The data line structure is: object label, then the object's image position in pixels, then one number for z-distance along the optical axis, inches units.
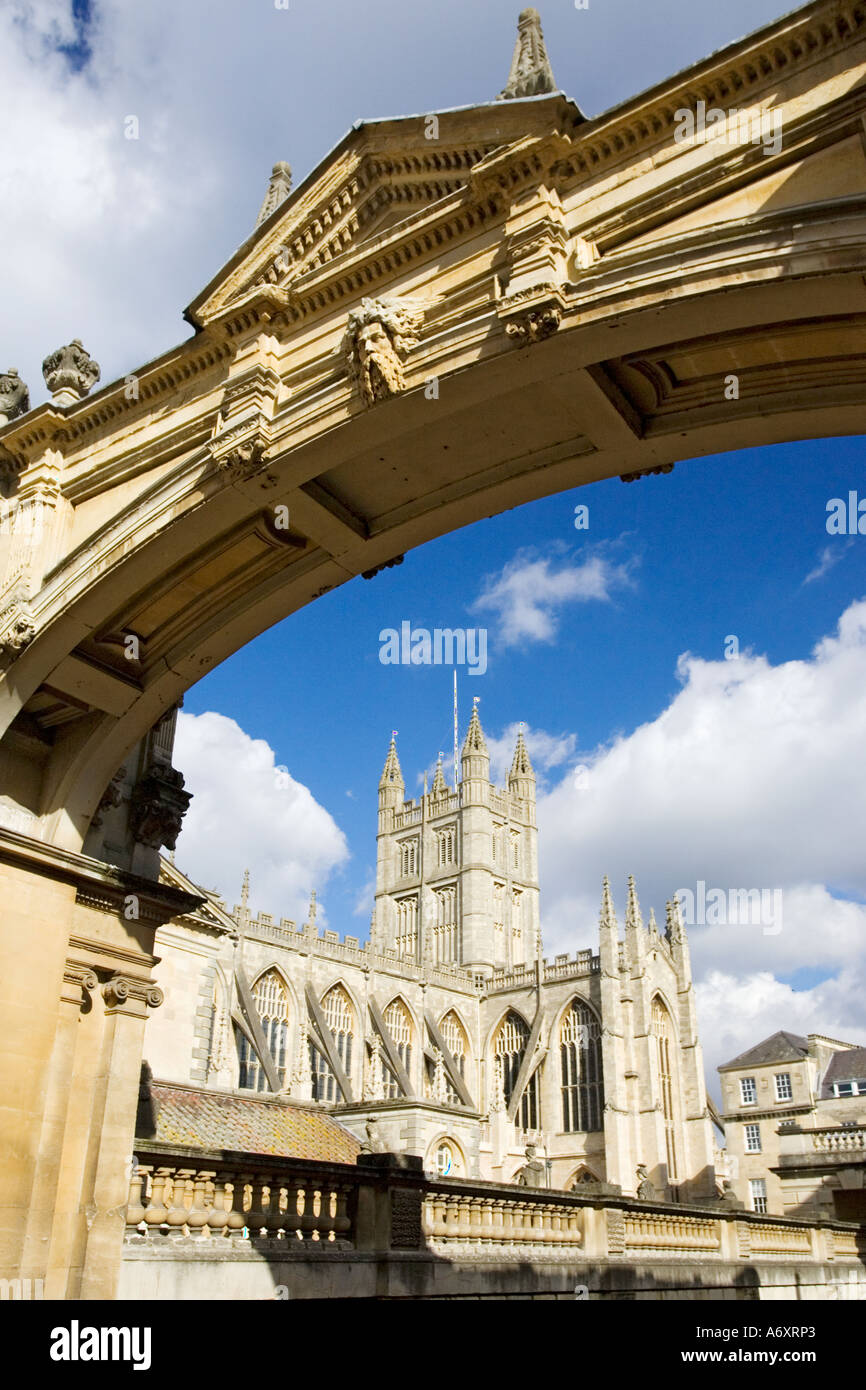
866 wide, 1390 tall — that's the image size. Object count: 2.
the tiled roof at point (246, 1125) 752.3
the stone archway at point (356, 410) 256.5
